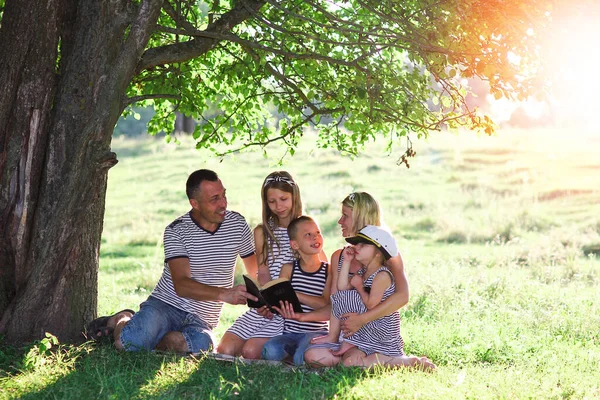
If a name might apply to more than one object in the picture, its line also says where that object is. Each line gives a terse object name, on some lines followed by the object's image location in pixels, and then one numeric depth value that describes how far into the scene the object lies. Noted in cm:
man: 778
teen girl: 775
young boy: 752
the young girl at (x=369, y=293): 716
